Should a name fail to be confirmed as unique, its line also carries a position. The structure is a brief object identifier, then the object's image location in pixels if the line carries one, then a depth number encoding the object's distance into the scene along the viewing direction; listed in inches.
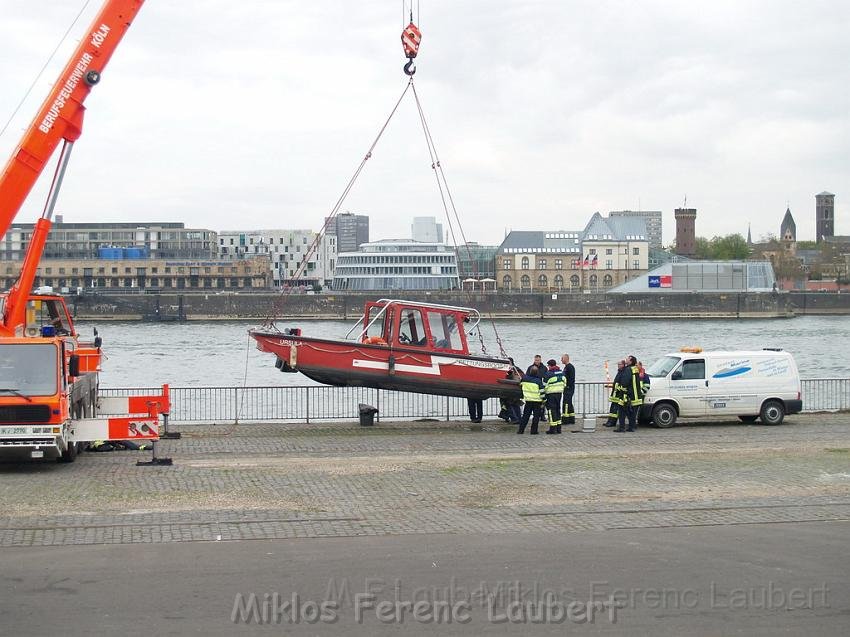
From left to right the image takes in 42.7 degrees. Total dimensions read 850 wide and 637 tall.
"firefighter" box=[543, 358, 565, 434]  877.8
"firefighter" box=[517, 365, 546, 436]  870.4
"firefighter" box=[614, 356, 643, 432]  901.2
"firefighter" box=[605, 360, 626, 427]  903.7
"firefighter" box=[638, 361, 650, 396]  919.4
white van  952.9
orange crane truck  632.4
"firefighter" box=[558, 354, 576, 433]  947.3
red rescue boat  894.4
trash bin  953.5
